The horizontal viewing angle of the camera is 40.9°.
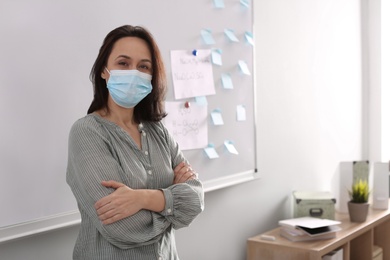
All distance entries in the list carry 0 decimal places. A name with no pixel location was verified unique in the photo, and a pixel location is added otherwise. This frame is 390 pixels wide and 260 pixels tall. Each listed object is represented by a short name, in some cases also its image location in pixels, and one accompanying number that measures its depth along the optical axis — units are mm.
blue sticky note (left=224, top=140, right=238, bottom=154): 2591
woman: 1469
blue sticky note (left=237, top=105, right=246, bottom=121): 2677
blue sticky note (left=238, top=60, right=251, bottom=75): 2666
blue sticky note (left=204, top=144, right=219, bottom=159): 2459
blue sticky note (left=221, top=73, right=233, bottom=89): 2549
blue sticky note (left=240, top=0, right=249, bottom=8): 2674
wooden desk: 2555
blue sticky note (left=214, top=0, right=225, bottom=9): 2500
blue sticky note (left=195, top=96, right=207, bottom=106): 2395
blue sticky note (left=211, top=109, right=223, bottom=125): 2491
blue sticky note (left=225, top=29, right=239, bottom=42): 2564
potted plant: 3064
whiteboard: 1621
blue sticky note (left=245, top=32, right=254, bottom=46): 2707
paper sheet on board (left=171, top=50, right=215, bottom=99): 2281
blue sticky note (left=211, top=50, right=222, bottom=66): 2473
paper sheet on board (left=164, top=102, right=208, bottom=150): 2268
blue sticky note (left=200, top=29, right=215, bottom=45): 2420
